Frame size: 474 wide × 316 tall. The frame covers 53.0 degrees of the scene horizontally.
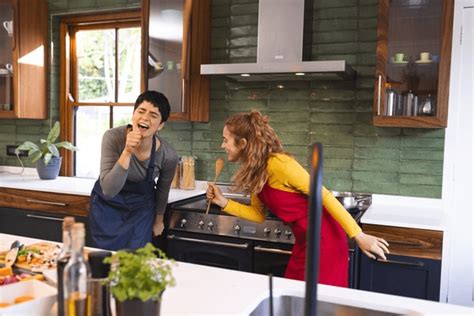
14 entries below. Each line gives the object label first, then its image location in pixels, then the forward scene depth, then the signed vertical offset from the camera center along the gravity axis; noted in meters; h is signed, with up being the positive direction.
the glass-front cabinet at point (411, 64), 2.68 +0.38
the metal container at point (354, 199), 2.94 -0.46
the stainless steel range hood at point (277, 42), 2.90 +0.52
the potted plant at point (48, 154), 3.84 -0.30
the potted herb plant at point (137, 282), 0.95 -0.33
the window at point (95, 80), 3.99 +0.34
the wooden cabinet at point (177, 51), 3.27 +0.49
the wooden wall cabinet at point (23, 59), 3.90 +0.48
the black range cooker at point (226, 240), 2.65 -0.67
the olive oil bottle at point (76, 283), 0.95 -0.33
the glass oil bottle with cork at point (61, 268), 1.00 -0.32
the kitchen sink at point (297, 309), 1.32 -0.52
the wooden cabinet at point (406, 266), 2.43 -0.71
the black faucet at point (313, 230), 0.67 -0.15
